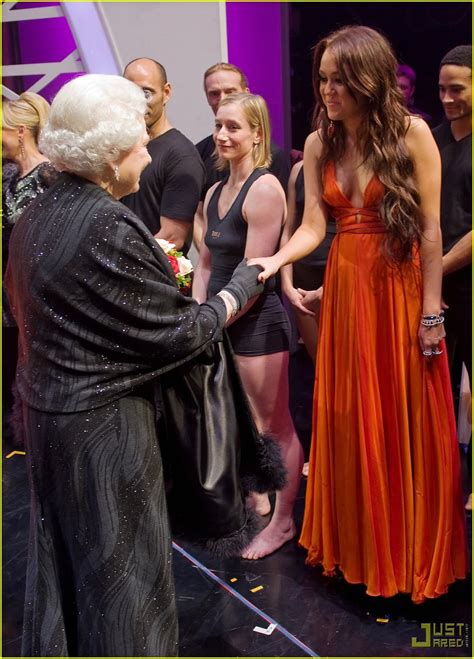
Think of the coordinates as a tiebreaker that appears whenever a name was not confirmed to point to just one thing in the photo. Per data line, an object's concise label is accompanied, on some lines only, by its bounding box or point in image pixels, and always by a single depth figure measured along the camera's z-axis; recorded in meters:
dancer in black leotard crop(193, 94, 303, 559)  2.97
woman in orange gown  2.64
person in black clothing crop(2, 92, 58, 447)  4.09
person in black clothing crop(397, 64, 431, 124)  4.23
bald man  3.66
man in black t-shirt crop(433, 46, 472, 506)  3.21
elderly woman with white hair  1.82
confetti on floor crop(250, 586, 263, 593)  3.03
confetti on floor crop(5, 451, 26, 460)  4.50
